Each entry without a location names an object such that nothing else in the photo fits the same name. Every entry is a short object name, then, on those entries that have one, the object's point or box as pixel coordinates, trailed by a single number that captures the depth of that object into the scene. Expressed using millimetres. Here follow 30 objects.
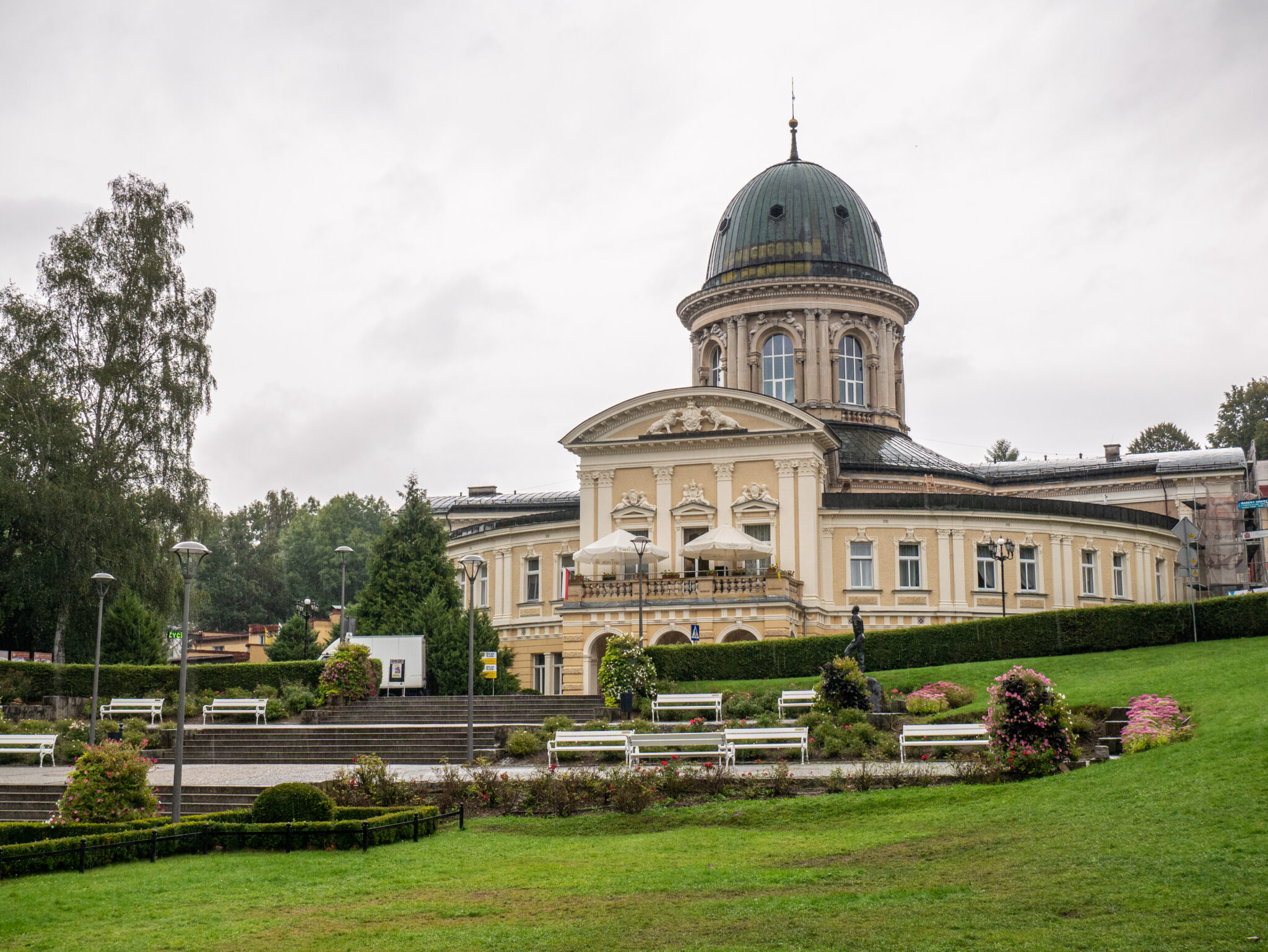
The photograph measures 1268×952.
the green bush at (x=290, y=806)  18734
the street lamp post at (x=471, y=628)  26609
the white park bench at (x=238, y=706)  36500
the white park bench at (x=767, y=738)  25594
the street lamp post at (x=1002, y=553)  45562
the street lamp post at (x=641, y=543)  38781
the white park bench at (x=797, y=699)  31453
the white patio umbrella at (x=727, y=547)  44531
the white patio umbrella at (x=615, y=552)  44312
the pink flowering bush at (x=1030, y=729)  20422
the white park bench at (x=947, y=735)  23750
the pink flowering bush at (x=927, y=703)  30203
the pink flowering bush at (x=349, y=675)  38719
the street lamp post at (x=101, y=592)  31109
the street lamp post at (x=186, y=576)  19938
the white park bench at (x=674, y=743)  24812
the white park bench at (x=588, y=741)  26281
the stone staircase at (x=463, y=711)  35625
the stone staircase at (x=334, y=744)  30234
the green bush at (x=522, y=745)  28609
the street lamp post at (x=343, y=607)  42062
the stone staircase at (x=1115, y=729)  22000
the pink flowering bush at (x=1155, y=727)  20234
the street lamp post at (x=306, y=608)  50031
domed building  47406
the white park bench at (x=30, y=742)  31531
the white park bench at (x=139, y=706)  37219
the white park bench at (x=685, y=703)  33000
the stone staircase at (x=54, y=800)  23953
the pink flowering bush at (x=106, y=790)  20188
